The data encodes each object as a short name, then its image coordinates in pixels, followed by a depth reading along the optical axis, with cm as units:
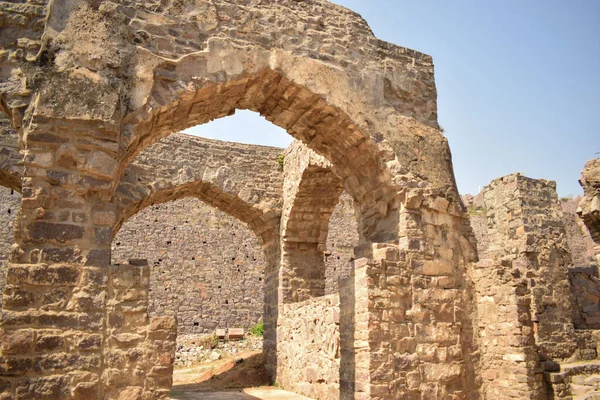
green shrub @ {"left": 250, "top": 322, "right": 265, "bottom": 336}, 1582
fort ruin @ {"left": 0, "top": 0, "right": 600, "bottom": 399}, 438
